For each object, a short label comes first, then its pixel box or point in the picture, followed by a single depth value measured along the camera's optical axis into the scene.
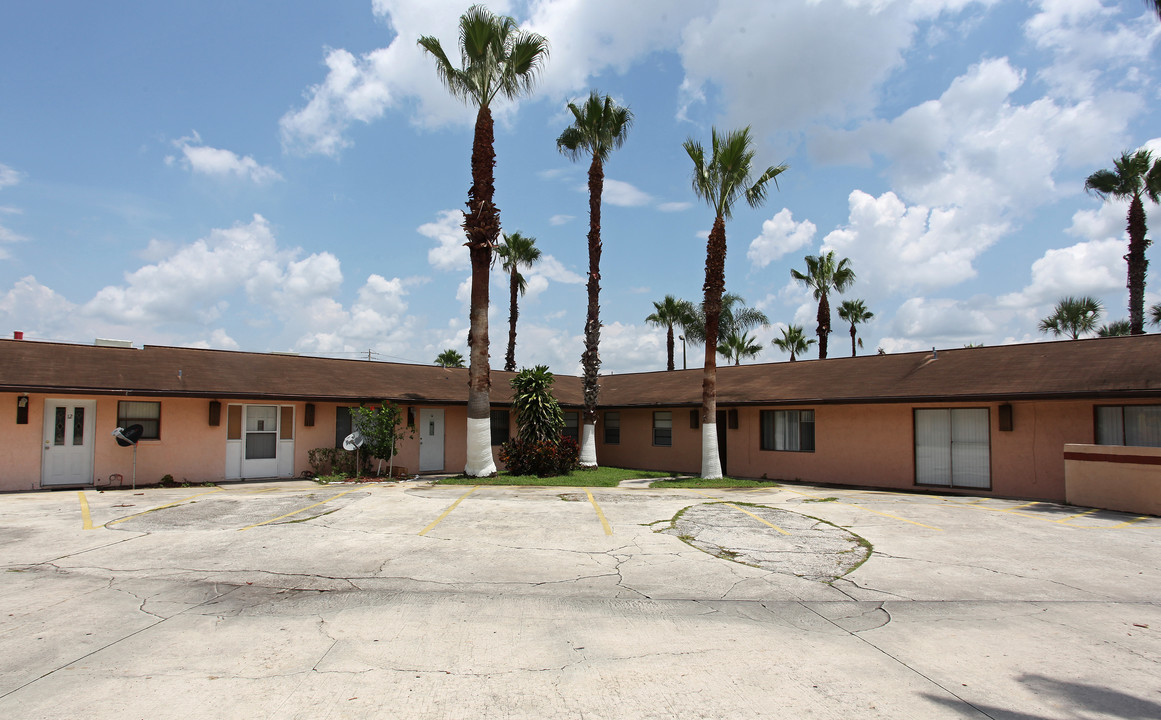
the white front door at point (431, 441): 20.70
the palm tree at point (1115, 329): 35.88
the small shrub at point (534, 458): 18.84
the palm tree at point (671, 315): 41.62
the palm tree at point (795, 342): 46.53
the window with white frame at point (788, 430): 19.45
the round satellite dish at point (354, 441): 17.50
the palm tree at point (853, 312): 44.47
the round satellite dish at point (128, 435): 14.98
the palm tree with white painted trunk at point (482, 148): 18.31
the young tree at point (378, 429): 18.06
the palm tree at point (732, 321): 40.25
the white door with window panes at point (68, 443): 15.17
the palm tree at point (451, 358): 46.19
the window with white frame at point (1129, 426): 13.80
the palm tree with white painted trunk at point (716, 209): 18.45
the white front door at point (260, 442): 17.73
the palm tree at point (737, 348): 45.71
